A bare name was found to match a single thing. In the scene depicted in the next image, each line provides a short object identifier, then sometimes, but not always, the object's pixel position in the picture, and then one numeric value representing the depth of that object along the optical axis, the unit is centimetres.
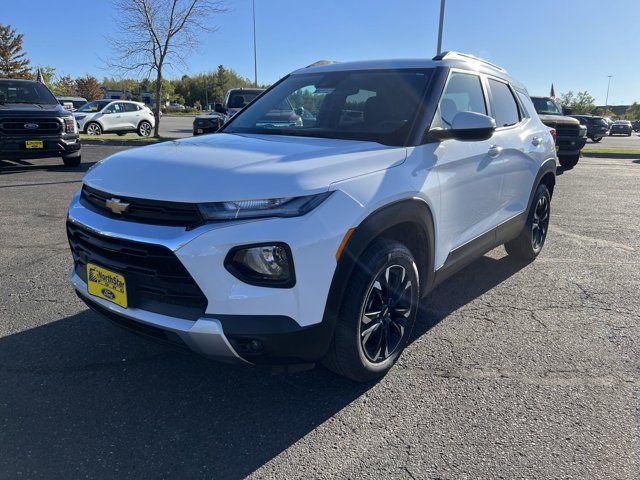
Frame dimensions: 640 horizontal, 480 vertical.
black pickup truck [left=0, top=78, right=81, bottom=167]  964
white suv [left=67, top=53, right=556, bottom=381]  219
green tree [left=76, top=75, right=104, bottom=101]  6162
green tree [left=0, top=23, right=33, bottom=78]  4644
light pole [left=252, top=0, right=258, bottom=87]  4116
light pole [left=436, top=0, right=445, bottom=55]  1591
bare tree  1688
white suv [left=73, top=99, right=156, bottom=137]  2066
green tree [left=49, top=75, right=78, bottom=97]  5523
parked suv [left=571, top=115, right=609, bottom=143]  2781
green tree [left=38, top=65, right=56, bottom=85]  4708
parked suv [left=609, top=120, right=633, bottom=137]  4517
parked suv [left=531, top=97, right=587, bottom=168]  1238
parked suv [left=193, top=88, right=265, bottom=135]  1473
